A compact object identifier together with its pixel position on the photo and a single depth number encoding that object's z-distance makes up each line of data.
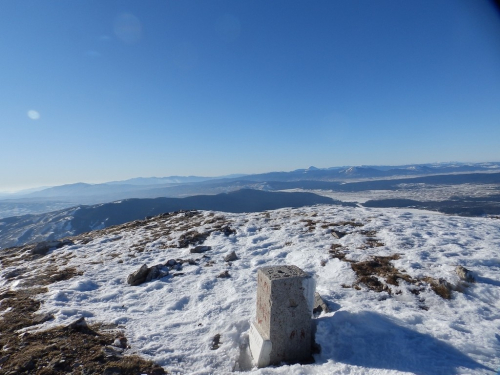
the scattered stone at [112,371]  5.02
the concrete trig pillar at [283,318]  5.43
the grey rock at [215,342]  6.16
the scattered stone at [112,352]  5.56
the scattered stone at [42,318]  7.28
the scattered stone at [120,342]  6.12
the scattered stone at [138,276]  10.57
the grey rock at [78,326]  6.63
